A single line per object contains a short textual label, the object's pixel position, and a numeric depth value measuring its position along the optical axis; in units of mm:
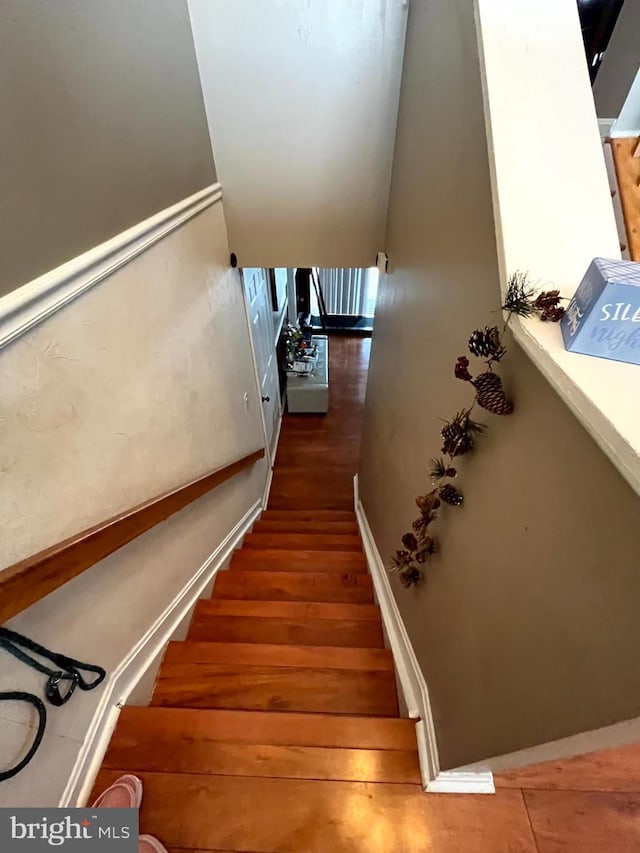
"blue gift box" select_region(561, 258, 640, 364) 542
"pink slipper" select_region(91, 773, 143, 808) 990
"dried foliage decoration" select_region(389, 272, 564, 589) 649
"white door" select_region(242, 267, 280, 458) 3061
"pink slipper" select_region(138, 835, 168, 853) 942
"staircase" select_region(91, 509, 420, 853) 1020
